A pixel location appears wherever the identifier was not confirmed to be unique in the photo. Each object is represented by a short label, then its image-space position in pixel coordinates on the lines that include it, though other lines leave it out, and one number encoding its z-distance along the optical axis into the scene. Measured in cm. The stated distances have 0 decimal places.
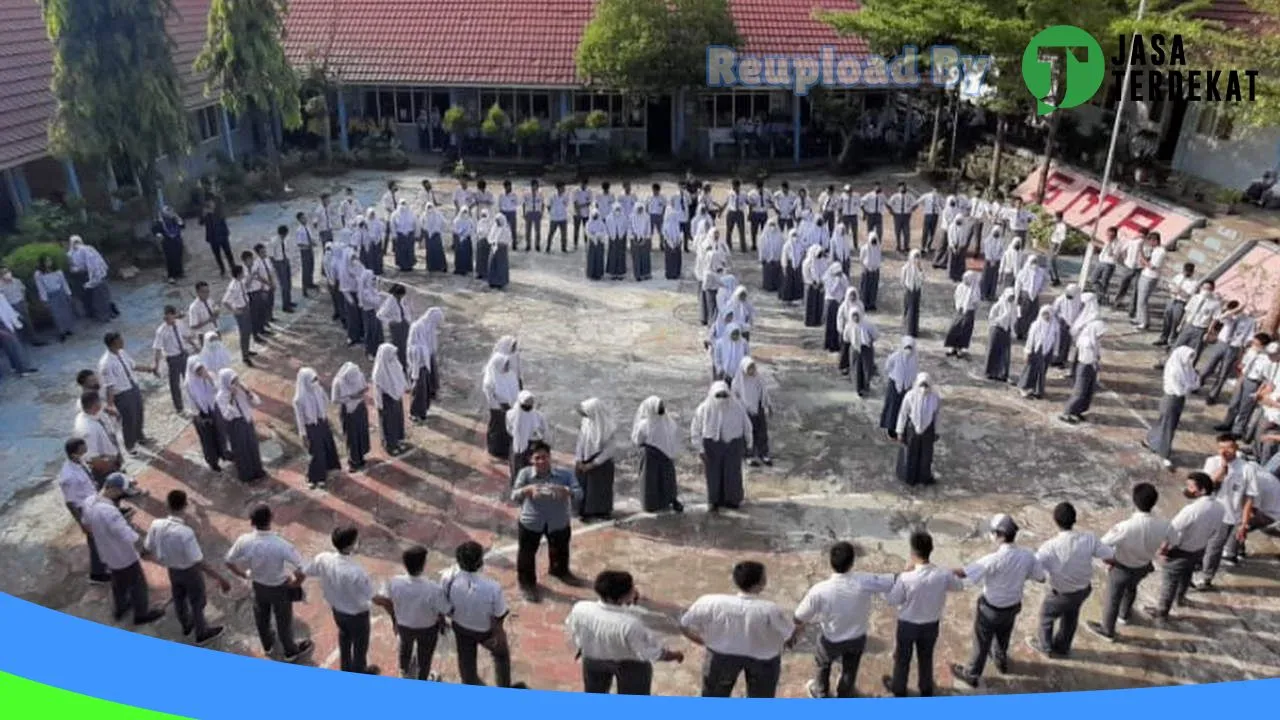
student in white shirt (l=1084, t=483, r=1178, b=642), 629
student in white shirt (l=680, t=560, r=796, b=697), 526
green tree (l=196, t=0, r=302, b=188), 1709
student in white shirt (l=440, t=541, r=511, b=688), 562
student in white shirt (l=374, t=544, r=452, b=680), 569
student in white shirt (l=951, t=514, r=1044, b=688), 590
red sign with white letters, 1527
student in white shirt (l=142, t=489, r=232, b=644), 625
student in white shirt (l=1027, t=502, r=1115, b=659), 609
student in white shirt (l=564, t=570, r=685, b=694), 524
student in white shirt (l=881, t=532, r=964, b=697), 570
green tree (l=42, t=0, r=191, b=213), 1349
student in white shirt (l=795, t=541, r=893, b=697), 555
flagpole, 1327
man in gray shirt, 702
